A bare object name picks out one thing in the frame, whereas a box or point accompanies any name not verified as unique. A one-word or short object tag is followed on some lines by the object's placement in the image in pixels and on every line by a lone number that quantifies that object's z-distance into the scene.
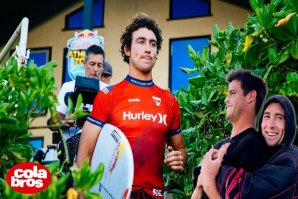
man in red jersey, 2.96
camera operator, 4.48
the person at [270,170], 2.42
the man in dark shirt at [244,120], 2.56
